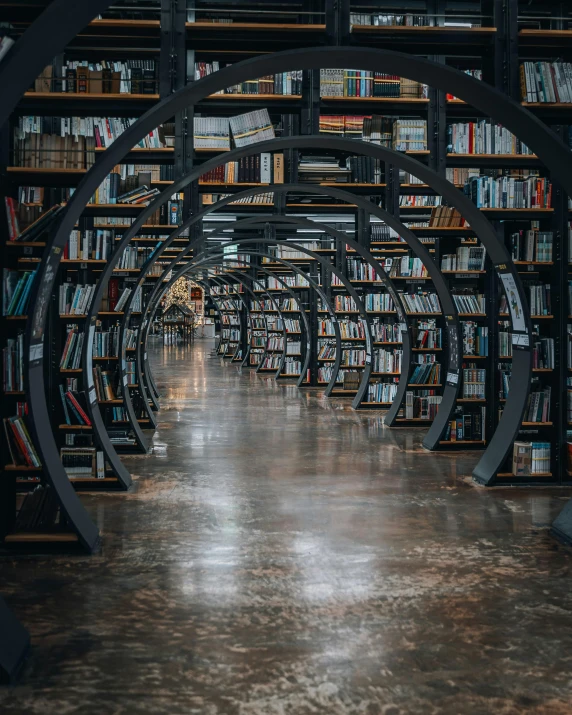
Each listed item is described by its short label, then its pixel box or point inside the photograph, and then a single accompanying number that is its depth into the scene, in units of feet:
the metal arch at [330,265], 34.02
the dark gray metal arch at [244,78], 14.98
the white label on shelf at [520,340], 21.85
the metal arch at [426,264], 26.58
